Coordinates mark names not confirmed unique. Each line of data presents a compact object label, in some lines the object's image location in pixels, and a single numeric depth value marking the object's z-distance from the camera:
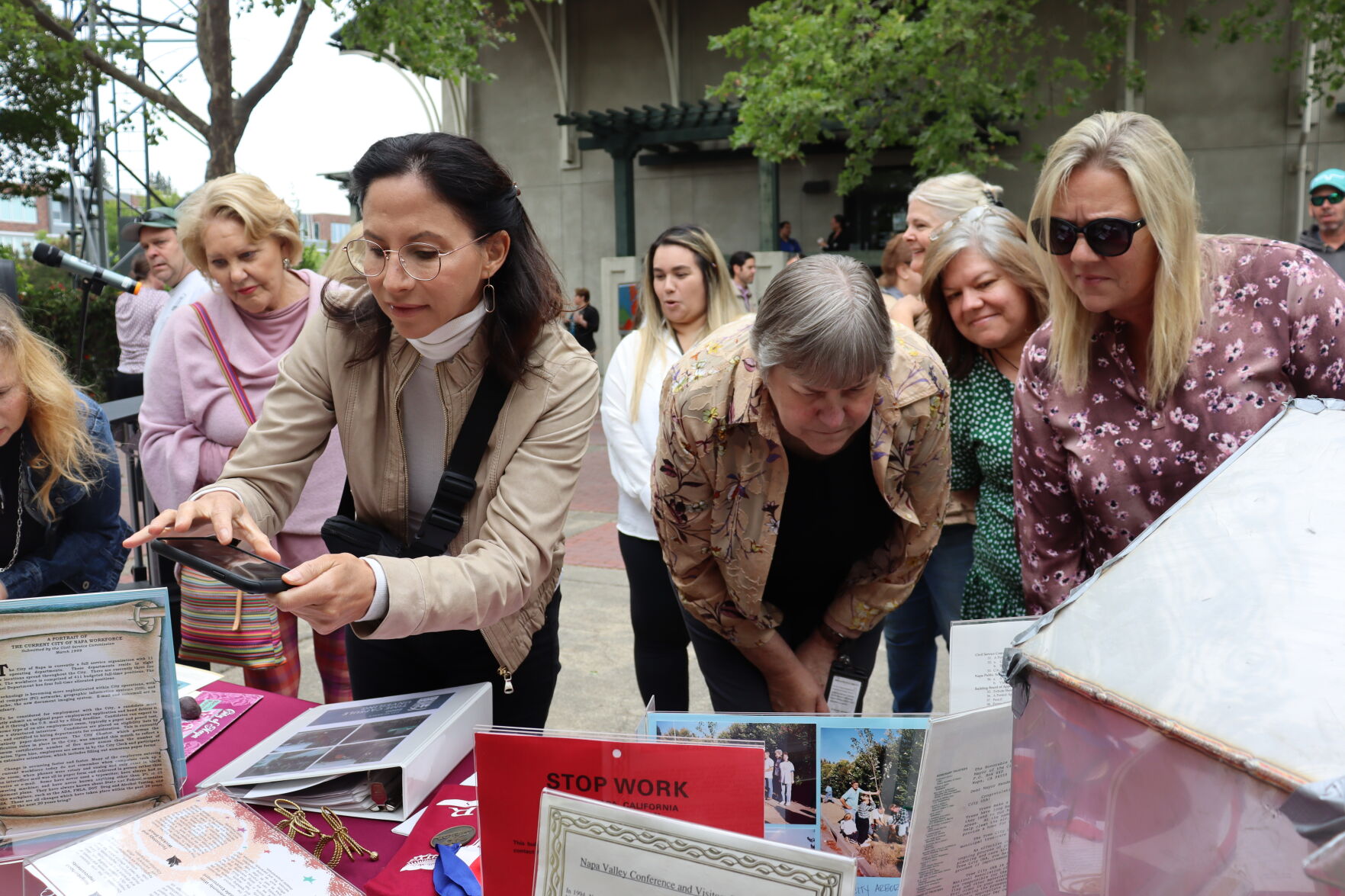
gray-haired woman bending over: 1.56
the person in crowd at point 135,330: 5.98
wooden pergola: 12.82
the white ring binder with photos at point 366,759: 1.42
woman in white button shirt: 2.86
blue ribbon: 1.23
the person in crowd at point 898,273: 3.61
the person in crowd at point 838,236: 12.80
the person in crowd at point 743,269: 8.71
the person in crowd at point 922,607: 2.83
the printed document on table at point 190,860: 1.14
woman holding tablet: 1.52
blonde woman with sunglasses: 1.53
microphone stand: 3.71
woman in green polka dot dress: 2.27
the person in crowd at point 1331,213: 4.25
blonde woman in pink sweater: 2.54
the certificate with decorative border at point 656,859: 0.83
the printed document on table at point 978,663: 1.20
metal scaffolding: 8.57
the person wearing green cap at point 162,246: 4.14
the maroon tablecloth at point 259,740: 1.32
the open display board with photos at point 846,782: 1.20
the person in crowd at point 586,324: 12.43
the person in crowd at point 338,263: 2.72
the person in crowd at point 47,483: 2.00
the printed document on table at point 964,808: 0.93
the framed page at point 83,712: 1.31
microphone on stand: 3.35
